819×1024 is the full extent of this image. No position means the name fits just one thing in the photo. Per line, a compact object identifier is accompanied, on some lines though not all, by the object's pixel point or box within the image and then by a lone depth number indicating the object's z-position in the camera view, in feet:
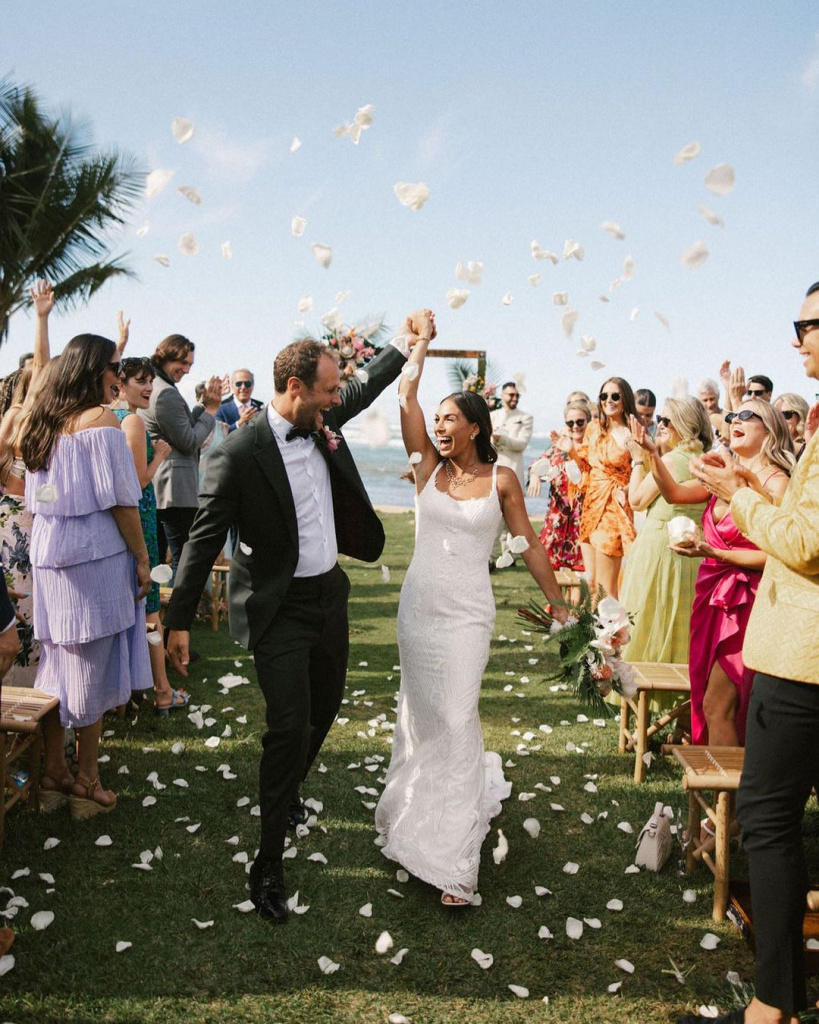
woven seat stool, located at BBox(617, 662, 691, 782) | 15.89
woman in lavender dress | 13.60
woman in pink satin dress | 13.19
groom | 11.73
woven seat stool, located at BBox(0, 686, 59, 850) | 12.80
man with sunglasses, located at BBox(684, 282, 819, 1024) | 8.21
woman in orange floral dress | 24.27
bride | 12.76
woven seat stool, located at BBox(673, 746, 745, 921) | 11.27
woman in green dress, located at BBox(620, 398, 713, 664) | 19.11
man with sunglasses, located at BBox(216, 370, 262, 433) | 33.09
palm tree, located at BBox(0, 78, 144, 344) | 80.69
